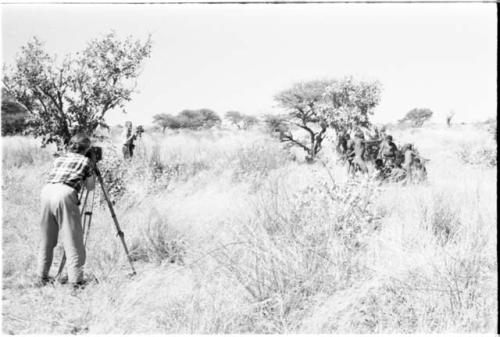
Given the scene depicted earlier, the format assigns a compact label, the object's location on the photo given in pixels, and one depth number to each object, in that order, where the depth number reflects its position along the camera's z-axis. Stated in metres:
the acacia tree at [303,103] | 12.66
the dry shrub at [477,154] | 8.95
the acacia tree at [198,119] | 21.05
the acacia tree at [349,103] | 11.22
